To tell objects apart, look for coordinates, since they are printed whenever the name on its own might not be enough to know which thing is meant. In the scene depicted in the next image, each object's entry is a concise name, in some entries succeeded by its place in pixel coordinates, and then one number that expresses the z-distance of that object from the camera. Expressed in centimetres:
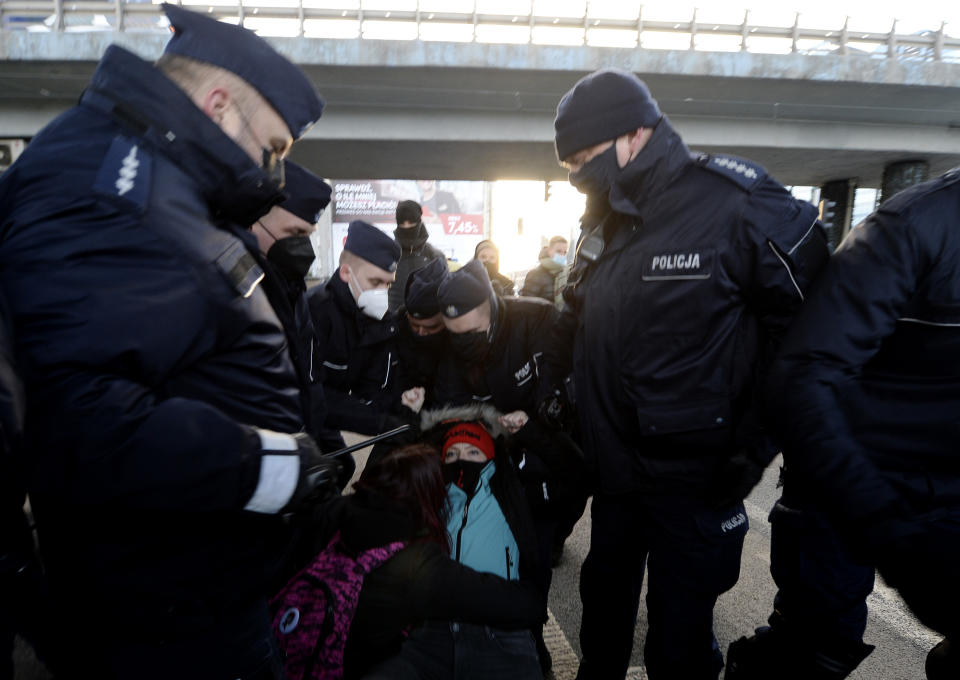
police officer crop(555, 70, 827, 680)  156
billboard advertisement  3397
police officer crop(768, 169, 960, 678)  113
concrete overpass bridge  875
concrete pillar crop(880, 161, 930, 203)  1238
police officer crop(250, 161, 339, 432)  201
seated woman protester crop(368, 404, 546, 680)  178
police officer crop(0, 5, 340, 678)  80
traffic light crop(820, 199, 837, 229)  1462
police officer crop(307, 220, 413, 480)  271
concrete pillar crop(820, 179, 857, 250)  1469
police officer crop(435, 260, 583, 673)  224
